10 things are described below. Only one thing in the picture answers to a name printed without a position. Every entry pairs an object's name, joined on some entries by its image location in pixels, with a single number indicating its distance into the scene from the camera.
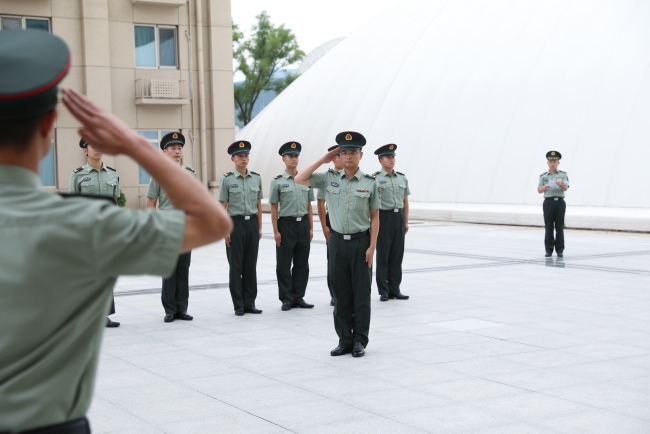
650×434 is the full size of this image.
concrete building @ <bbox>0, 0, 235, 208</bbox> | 21.72
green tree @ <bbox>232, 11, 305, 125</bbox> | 56.16
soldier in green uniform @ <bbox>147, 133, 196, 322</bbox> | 8.66
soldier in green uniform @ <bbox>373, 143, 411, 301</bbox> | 10.26
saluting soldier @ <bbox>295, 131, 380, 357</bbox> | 6.89
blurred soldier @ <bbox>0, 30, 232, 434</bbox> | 1.66
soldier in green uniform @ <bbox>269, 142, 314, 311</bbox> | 9.71
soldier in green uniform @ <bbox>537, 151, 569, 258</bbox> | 14.78
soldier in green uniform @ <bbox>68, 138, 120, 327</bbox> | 8.58
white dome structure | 22.03
